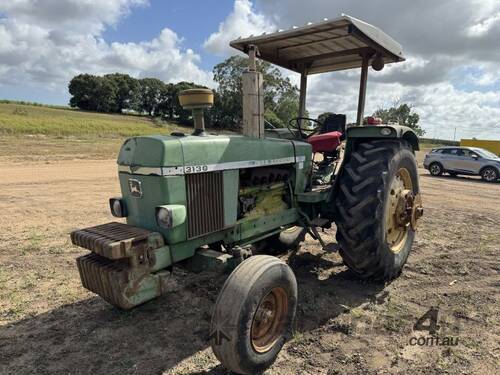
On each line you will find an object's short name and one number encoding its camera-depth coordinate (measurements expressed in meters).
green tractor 2.81
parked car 17.00
